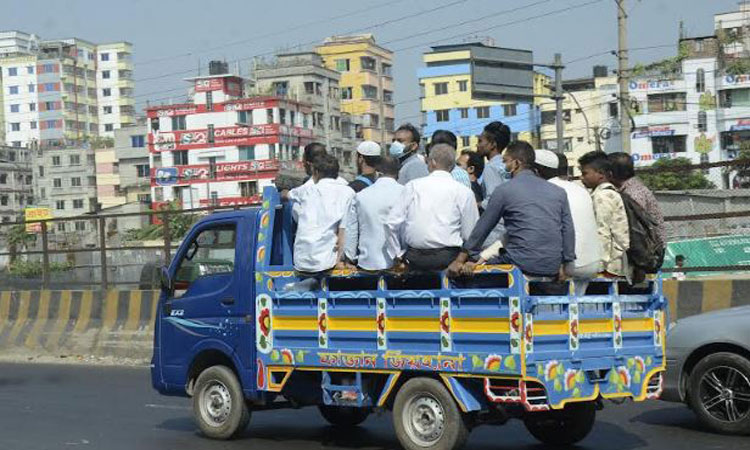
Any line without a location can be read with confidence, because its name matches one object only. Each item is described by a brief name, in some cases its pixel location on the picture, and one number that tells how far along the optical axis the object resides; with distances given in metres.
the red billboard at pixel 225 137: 104.56
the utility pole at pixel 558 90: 40.09
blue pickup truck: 7.98
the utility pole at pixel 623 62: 37.31
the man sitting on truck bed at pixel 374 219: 8.86
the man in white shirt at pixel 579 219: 8.39
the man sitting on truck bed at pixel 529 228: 8.05
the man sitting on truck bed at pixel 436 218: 8.40
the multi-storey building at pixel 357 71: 127.25
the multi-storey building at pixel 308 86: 112.19
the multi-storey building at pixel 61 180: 129.88
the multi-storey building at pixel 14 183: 134.12
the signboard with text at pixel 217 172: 104.56
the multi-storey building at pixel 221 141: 104.88
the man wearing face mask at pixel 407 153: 9.94
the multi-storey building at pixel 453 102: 115.58
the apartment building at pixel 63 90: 178.88
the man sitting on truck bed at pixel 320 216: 9.27
